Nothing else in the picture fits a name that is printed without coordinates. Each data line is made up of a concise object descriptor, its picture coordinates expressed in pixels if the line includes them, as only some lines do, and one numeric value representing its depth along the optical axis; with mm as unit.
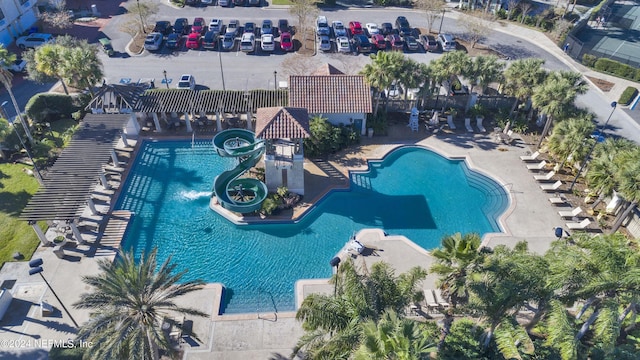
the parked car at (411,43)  58719
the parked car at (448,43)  59438
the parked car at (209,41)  57094
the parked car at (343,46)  57562
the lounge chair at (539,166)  39844
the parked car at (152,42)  55625
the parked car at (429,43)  59219
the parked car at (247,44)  56594
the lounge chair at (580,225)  34125
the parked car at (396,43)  58781
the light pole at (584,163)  36050
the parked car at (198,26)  59969
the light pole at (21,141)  35656
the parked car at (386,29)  62678
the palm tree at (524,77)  40875
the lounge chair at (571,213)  35156
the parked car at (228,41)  57156
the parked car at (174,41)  56412
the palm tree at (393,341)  16047
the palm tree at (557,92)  37812
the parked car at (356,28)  62156
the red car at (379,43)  58469
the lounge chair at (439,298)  27902
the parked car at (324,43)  57531
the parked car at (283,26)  61759
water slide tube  34781
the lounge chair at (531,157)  40844
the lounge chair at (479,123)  45062
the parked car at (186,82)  47969
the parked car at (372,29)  62094
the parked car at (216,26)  60469
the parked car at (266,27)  60125
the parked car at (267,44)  56719
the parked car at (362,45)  57750
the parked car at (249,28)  60938
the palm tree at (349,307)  18234
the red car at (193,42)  56812
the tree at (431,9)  61625
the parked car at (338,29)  60594
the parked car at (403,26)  62594
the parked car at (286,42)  57288
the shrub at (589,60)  55906
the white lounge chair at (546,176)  38594
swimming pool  30219
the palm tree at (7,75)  36531
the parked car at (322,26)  60656
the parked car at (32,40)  54747
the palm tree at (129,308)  19094
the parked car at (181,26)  60094
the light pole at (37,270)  23075
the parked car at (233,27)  59500
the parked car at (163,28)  60000
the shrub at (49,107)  41906
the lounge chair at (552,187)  37594
